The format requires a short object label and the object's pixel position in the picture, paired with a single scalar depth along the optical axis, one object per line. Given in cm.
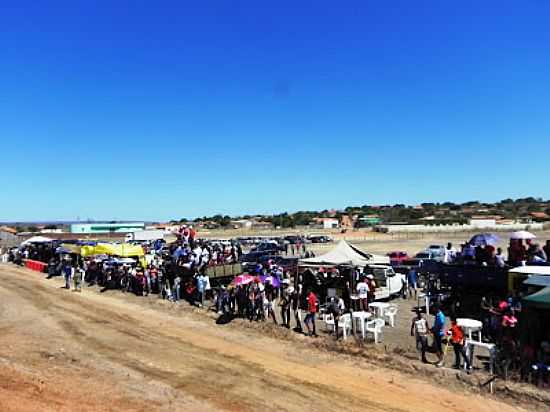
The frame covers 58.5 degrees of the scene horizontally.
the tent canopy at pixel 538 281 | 1329
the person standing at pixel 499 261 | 1698
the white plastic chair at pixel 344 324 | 1536
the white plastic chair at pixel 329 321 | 1612
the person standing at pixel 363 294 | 1767
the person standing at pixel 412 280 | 2283
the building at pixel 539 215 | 10697
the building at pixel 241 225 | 12927
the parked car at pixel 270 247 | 4473
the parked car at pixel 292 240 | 6106
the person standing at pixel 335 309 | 1542
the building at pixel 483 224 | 9025
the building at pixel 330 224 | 12022
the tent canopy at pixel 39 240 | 4138
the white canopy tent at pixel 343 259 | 1895
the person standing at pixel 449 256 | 2131
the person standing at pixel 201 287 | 2139
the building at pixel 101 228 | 9738
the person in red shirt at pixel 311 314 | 1577
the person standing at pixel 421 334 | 1303
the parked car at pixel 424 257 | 3042
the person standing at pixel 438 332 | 1283
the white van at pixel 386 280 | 2064
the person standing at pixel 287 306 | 1695
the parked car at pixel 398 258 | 3087
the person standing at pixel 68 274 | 2828
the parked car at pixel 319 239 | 6852
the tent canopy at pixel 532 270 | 1424
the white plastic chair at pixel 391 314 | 1677
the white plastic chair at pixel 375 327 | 1505
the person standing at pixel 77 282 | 2728
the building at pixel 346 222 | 12688
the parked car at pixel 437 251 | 3381
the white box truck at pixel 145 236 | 6253
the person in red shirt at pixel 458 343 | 1205
